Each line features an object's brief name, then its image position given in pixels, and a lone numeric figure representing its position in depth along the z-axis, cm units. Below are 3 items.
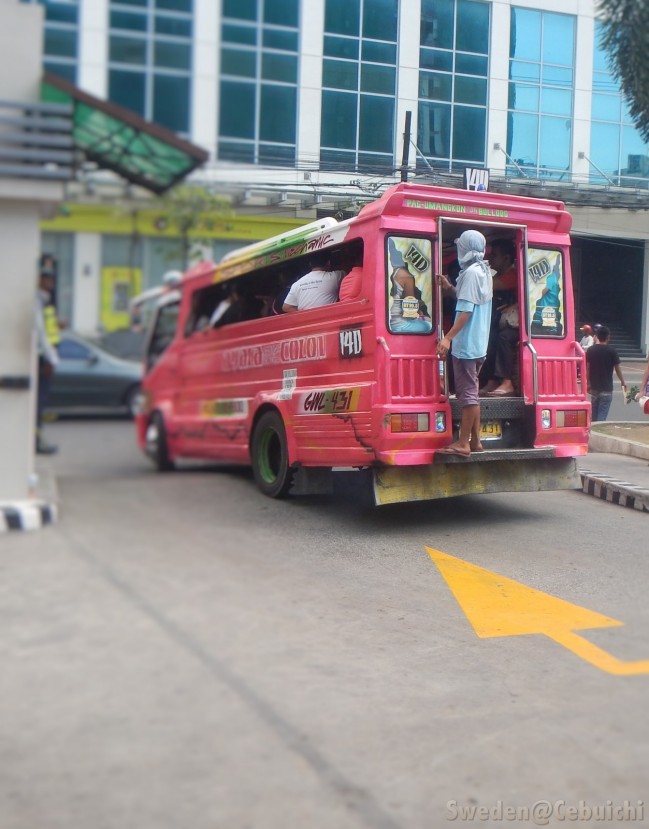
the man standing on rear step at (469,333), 614
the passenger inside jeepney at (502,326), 678
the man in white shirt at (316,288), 537
